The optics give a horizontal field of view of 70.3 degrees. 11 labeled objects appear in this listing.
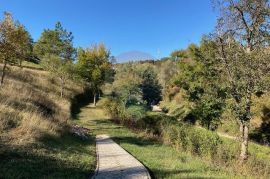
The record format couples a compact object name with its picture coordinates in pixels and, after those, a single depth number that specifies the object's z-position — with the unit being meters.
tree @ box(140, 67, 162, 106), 45.51
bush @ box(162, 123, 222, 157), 9.75
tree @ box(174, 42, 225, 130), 18.62
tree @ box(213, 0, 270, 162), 8.92
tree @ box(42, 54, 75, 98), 24.00
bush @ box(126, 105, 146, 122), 20.06
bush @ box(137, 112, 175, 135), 16.41
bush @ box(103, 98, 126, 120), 21.88
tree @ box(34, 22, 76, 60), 28.66
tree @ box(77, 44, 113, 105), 26.90
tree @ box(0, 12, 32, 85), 13.06
